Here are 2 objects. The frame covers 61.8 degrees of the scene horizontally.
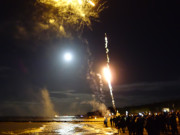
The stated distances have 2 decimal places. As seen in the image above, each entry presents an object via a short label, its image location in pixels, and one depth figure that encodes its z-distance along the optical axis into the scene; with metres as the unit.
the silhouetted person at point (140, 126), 11.69
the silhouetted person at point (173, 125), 12.35
